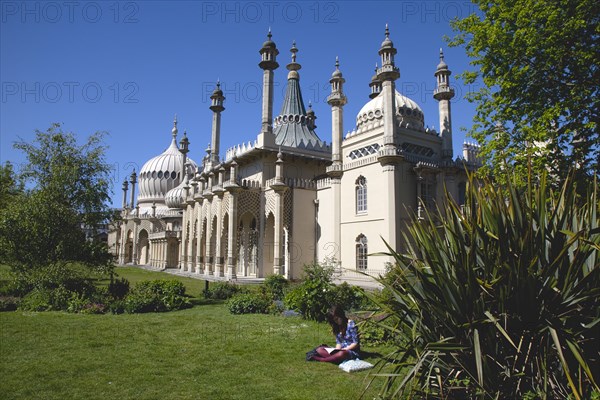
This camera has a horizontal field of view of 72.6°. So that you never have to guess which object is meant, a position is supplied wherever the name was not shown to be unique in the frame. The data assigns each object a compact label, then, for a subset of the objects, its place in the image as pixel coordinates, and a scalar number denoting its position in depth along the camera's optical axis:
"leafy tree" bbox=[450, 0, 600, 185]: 10.86
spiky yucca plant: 3.88
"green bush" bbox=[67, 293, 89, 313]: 12.68
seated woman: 7.21
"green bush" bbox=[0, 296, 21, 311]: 12.79
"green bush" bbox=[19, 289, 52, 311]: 12.94
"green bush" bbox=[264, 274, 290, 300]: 15.13
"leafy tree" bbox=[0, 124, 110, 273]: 15.00
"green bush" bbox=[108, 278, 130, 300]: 15.02
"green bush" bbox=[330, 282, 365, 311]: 11.60
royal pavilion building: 21.42
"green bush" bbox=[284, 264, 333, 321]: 11.42
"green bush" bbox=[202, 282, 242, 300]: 16.52
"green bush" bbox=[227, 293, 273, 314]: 12.99
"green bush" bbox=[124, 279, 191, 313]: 13.18
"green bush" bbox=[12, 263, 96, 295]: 14.20
